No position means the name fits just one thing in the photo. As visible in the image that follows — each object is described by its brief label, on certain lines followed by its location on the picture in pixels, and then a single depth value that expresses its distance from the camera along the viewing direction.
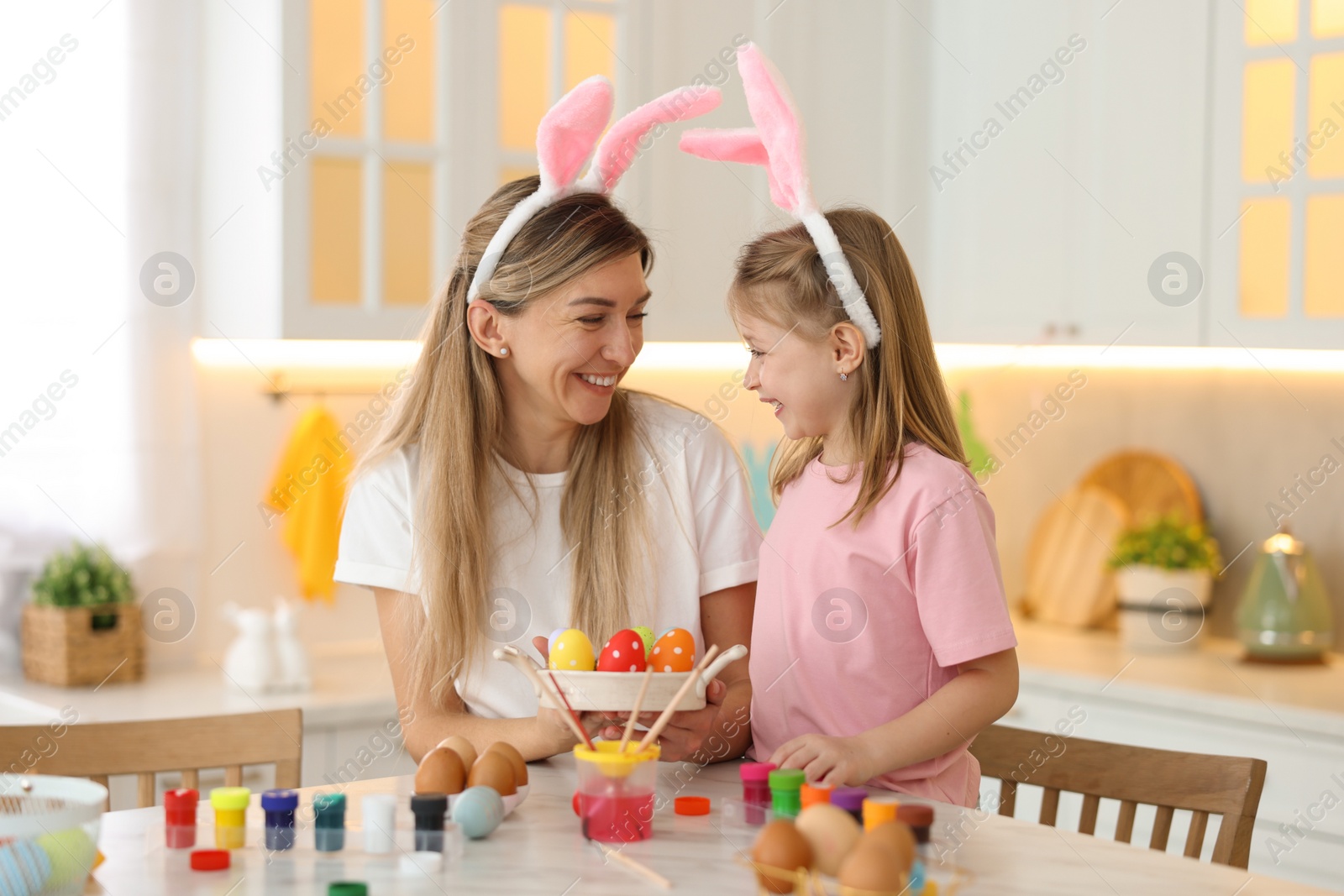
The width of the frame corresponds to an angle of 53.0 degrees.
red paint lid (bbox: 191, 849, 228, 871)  1.09
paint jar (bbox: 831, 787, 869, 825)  1.12
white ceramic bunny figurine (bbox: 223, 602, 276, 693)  2.56
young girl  1.45
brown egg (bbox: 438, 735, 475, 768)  1.27
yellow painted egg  1.29
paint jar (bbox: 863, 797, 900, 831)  1.07
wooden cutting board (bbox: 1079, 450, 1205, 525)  3.09
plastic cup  1.16
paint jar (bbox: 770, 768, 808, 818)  1.21
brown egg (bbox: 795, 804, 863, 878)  1.00
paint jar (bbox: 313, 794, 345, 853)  1.14
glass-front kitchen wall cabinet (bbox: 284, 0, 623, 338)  2.58
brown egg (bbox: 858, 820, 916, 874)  0.94
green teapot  2.74
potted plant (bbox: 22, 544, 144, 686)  2.46
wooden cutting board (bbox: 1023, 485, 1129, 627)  3.20
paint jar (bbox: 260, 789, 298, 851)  1.15
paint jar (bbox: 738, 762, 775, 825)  1.25
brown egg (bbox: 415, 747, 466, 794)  1.22
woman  1.64
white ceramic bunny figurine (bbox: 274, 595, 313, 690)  2.58
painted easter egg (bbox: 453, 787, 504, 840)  1.16
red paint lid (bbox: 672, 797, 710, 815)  1.26
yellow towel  2.83
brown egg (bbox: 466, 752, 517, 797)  1.22
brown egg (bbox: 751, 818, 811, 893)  0.99
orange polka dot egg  1.30
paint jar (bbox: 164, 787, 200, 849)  1.15
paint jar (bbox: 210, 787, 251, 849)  1.15
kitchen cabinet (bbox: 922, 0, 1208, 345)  2.85
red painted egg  1.28
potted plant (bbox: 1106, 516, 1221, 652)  2.96
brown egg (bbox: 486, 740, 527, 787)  1.25
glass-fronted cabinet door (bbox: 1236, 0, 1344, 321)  2.64
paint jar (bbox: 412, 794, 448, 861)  1.16
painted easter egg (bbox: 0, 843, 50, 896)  0.99
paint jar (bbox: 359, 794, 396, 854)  1.14
